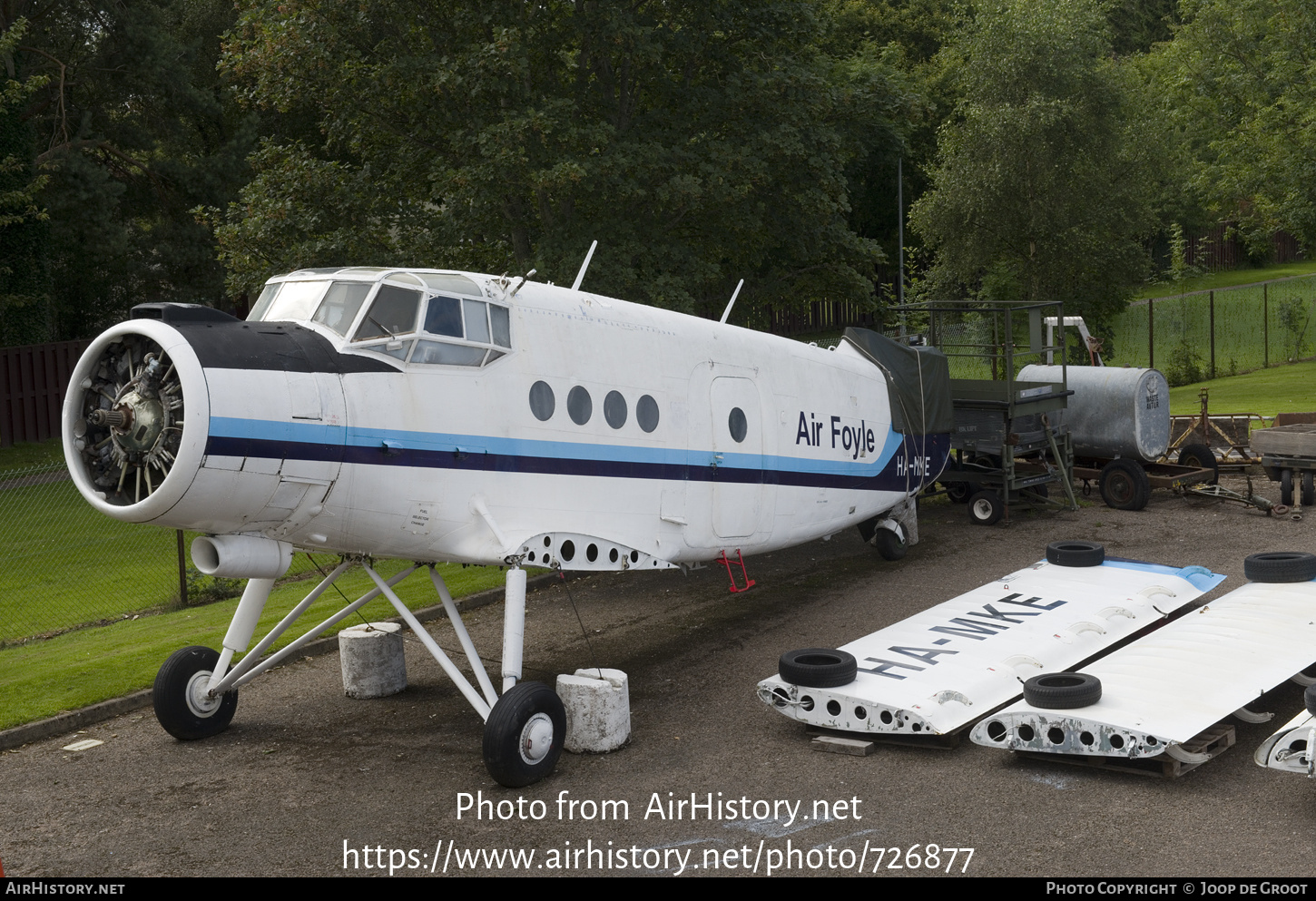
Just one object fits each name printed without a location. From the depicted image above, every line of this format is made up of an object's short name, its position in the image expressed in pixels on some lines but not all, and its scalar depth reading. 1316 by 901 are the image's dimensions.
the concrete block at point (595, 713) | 9.19
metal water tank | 18.17
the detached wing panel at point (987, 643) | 9.05
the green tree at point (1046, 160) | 28.89
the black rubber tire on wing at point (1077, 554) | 12.65
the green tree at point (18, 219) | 27.55
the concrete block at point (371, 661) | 10.85
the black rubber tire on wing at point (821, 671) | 9.23
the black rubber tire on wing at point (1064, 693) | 8.26
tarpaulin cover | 14.66
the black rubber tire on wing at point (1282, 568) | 11.40
